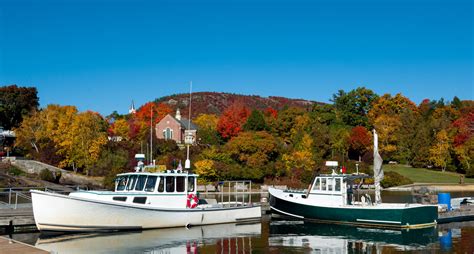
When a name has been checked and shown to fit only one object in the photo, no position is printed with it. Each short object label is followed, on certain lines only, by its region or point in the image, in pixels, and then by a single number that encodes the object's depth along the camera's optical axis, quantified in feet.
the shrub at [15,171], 192.03
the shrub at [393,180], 213.05
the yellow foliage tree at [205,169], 194.96
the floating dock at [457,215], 96.22
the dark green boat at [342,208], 88.07
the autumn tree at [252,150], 215.51
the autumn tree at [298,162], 210.79
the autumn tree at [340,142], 255.62
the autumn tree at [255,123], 273.13
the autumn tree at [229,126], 274.16
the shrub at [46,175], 189.88
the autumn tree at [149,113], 334.73
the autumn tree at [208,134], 266.57
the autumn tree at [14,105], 255.70
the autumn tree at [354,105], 300.81
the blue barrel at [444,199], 103.96
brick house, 296.30
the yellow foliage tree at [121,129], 263.70
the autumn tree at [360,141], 257.55
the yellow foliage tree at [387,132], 265.13
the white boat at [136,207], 76.38
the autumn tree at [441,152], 251.80
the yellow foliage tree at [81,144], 207.00
